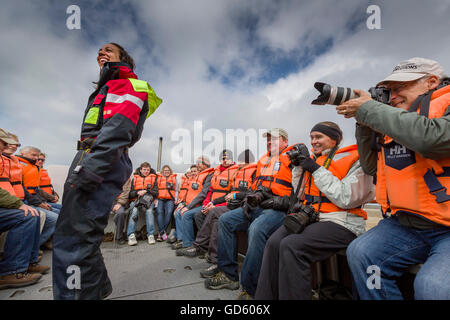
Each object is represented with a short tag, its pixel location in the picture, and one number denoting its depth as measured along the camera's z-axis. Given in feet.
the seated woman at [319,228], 4.45
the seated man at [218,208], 8.47
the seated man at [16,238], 6.59
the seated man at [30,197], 8.66
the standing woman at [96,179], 3.98
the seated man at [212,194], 11.39
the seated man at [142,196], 13.44
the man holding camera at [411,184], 3.04
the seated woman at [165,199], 14.80
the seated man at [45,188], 12.46
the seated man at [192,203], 11.53
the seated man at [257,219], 6.02
